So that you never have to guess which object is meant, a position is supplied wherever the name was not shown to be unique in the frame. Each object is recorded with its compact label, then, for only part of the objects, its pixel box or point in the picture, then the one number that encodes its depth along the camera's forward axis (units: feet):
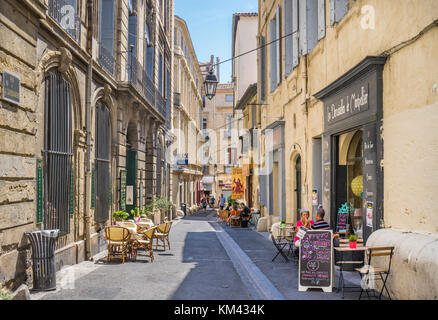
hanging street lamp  55.26
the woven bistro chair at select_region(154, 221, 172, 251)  42.83
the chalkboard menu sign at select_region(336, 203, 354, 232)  35.01
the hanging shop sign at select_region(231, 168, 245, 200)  80.02
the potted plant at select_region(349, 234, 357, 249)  25.39
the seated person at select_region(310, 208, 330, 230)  27.50
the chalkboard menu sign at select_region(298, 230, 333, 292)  25.40
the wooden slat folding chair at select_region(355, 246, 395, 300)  22.36
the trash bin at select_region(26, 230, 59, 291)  24.54
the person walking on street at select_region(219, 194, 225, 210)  100.14
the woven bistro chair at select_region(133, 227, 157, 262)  36.63
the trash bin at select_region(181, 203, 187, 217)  109.50
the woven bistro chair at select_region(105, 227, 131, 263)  34.94
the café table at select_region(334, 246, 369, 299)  24.25
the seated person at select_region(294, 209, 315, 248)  35.58
